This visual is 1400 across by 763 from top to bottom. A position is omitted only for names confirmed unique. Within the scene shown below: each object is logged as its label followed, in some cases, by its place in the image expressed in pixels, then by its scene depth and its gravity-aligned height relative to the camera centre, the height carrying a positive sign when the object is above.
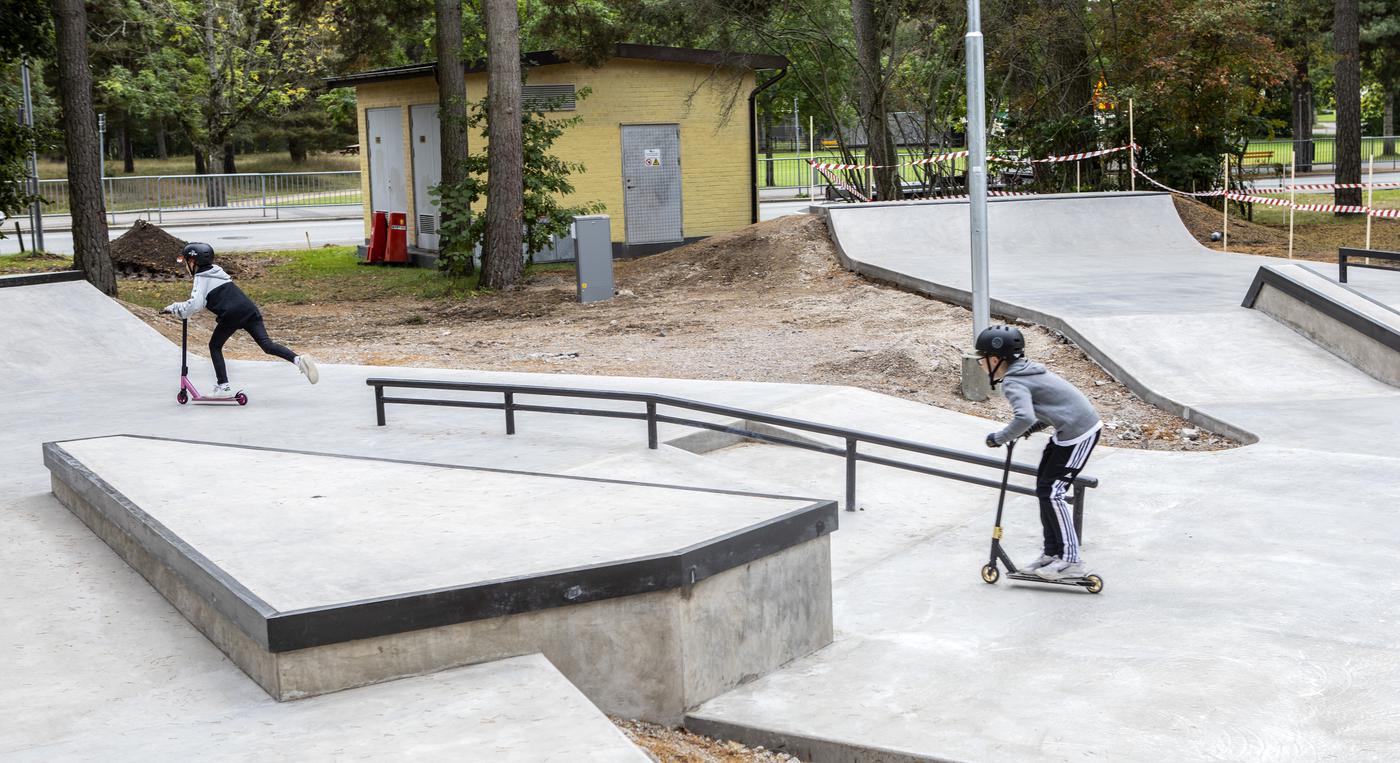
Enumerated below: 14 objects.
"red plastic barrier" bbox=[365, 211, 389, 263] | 27.08 -0.20
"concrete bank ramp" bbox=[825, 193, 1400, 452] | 11.95 -1.16
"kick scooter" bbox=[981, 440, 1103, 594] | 6.95 -2.02
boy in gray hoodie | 6.71 -1.14
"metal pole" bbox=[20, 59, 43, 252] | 26.25 +0.68
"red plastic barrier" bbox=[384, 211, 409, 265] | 26.75 -0.36
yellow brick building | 25.28 +1.73
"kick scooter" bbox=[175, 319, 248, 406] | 11.16 -1.38
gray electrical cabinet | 19.52 -0.52
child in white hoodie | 10.52 -0.54
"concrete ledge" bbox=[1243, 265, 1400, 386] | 12.53 -1.24
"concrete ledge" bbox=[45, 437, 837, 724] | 4.80 -1.40
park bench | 44.56 +1.33
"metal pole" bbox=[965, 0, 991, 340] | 11.88 +0.37
